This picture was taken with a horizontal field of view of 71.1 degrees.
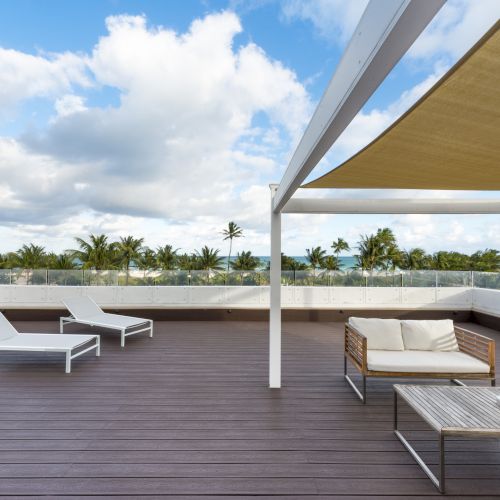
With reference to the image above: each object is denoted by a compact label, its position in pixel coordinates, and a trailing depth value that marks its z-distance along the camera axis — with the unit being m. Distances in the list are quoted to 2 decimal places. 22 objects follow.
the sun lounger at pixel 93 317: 6.81
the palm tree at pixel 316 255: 38.53
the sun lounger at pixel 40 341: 4.98
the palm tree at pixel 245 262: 33.62
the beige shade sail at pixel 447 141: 1.56
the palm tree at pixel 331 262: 37.06
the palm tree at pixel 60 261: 24.72
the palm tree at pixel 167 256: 34.44
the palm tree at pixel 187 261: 32.41
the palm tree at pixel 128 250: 31.06
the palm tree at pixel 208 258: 32.84
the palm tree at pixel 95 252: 25.90
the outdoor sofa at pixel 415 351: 3.96
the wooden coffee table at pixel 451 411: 2.39
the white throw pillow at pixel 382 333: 4.57
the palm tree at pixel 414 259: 38.88
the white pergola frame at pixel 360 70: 1.02
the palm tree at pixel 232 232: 43.03
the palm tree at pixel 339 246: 44.31
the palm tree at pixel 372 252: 37.69
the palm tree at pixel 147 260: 32.16
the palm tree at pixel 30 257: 25.56
